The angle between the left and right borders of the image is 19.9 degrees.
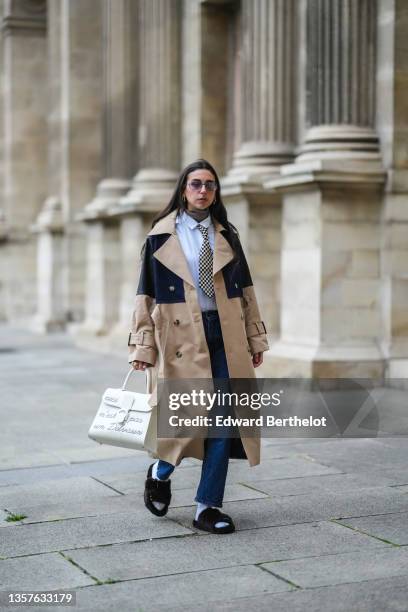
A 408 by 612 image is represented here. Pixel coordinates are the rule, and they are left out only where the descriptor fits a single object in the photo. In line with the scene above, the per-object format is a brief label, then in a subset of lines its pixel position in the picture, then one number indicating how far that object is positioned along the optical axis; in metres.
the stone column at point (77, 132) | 20.56
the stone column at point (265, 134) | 12.57
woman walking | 5.85
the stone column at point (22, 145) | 24.98
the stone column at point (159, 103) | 16.03
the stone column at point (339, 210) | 11.05
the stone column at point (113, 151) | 17.62
